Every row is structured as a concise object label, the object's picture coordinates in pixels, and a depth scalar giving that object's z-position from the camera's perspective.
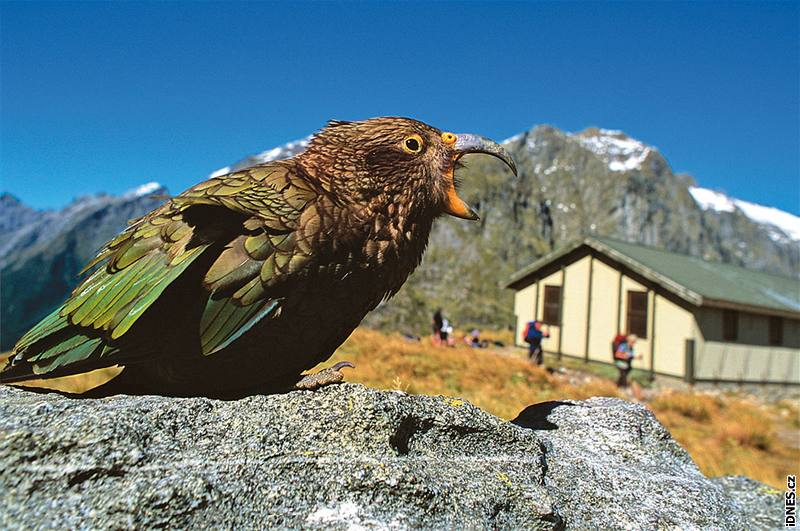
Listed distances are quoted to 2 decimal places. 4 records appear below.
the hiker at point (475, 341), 24.11
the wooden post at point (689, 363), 18.92
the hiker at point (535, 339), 20.48
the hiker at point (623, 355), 17.45
